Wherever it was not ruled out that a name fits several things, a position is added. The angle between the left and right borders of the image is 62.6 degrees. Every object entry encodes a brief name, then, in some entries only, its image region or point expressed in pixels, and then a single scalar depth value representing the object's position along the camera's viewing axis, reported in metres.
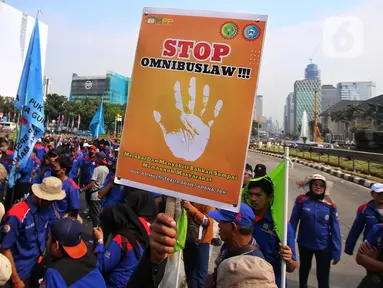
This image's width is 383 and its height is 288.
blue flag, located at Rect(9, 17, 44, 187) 4.54
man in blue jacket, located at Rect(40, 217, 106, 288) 1.89
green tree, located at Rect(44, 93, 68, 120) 66.69
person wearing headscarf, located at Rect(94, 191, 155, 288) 2.27
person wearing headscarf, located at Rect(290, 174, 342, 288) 3.57
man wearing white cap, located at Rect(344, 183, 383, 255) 3.50
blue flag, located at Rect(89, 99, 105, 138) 15.24
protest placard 1.42
